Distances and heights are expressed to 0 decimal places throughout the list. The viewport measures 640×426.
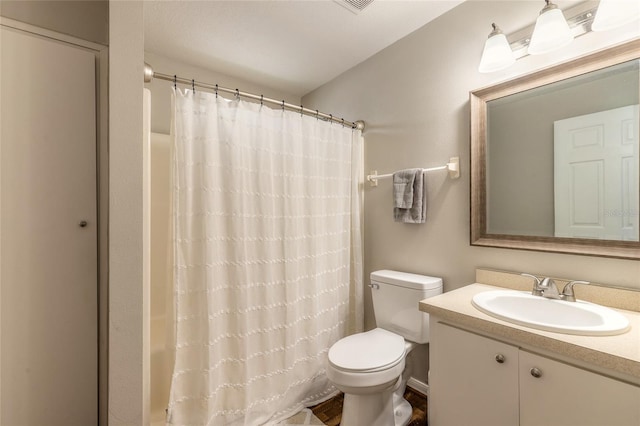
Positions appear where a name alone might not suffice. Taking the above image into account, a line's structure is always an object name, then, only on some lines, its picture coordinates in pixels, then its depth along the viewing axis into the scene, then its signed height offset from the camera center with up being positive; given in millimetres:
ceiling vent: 1611 +1217
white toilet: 1367 -745
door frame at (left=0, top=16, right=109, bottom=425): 1194 +200
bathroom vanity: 814 -545
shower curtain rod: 1308 +701
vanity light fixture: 1075 +793
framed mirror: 1146 +255
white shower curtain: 1479 -271
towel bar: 1665 +275
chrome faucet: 1176 -336
